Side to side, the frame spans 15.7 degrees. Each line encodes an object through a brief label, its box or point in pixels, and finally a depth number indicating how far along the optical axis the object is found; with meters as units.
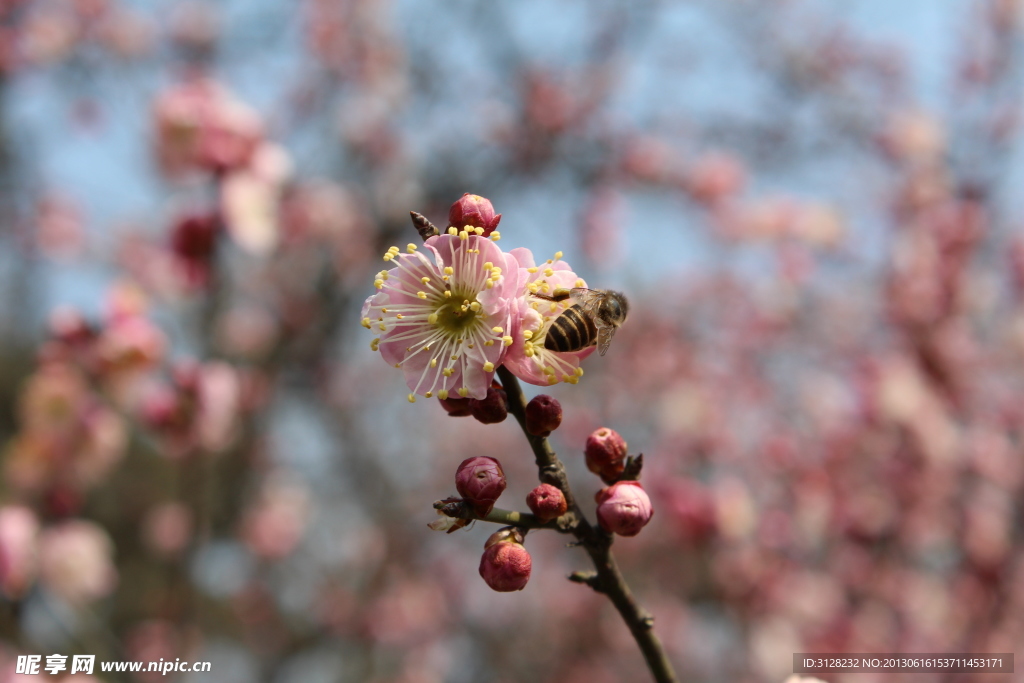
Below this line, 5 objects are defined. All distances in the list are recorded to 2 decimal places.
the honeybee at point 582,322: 0.56
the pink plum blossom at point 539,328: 0.55
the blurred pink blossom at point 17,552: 0.81
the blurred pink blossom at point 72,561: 0.92
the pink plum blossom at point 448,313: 0.55
